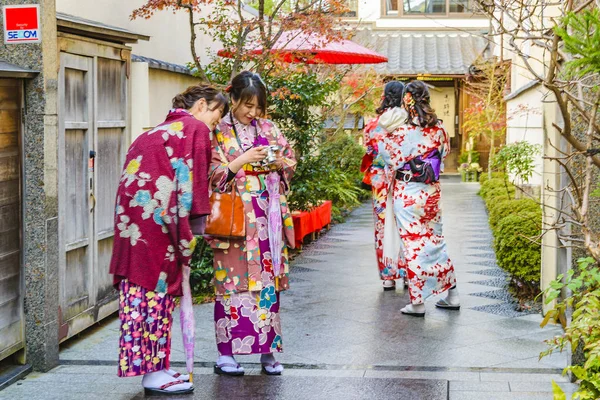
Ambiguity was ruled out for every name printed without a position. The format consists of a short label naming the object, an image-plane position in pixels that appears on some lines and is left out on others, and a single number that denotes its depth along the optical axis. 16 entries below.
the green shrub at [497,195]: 13.41
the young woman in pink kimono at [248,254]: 6.04
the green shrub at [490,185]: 17.07
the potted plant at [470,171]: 25.12
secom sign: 5.90
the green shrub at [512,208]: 9.85
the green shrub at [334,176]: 11.32
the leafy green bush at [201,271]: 8.75
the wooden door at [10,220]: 5.82
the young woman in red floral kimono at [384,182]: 8.09
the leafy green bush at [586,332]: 4.26
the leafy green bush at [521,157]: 12.50
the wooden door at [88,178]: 6.64
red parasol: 9.94
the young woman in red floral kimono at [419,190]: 7.93
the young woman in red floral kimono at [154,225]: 5.42
